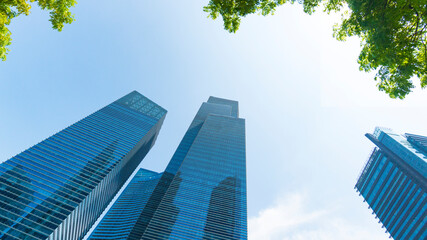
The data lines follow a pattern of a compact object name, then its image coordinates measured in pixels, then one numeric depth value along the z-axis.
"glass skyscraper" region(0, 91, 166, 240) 62.72
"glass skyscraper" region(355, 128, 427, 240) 61.72
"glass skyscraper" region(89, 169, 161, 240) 84.31
